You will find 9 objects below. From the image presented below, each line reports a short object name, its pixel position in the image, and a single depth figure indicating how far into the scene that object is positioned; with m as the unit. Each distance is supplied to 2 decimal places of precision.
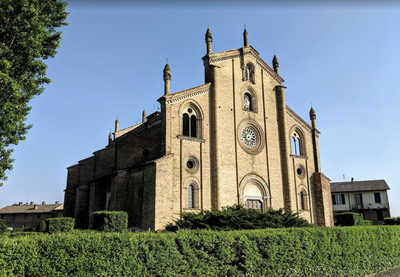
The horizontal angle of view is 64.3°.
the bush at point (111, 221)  16.59
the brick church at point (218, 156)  20.36
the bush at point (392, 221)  29.54
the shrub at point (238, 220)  13.71
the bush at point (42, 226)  38.30
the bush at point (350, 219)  27.02
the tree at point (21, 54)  12.45
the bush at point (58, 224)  21.36
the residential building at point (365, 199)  46.06
